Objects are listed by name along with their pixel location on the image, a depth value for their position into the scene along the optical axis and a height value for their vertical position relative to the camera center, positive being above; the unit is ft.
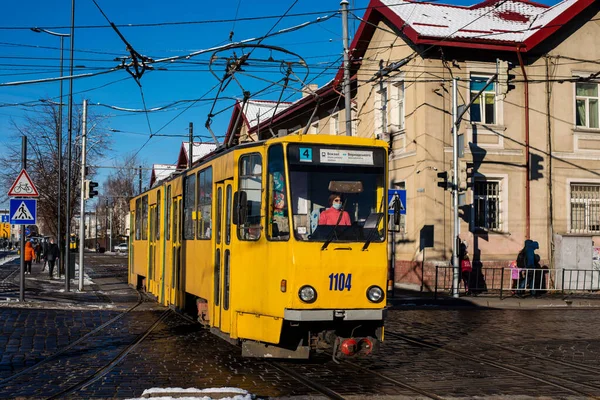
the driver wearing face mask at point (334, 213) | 32.22 +0.81
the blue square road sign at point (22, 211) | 61.41 +1.51
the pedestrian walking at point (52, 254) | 109.55 -3.55
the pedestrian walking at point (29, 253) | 117.47 -3.61
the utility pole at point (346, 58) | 69.05 +15.97
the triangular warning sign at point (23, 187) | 61.05 +3.43
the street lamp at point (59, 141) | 81.99 +10.28
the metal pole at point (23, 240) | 61.46 -0.84
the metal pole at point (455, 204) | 73.82 +2.86
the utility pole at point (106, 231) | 346.19 -0.53
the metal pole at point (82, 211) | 79.05 +2.03
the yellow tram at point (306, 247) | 31.68 -0.66
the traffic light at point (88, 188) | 81.41 +4.52
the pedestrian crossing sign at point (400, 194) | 69.25 +3.53
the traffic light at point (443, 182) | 71.82 +4.97
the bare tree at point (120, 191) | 307.37 +16.80
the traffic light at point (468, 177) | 74.05 +5.53
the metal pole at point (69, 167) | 76.89 +6.80
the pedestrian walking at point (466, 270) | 78.48 -3.83
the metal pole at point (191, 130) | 124.11 +16.71
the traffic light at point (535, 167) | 85.51 +7.56
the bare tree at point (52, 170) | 112.78 +9.29
